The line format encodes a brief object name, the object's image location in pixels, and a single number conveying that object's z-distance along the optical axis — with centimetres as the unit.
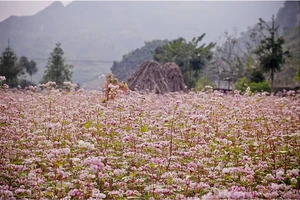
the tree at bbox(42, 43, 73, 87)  4597
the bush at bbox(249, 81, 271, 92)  2920
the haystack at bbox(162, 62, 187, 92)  3070
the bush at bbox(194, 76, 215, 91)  4360
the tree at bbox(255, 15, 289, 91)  3184
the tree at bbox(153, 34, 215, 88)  5153
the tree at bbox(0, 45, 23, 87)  4317
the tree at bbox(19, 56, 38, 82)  7119
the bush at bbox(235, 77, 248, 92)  3229
